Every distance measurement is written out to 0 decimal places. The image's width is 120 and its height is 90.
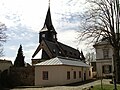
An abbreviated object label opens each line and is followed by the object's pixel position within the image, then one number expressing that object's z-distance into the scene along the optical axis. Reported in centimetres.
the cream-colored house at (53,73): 1639
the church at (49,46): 2798
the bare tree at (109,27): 1389
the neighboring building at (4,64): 1813
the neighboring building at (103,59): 2293
